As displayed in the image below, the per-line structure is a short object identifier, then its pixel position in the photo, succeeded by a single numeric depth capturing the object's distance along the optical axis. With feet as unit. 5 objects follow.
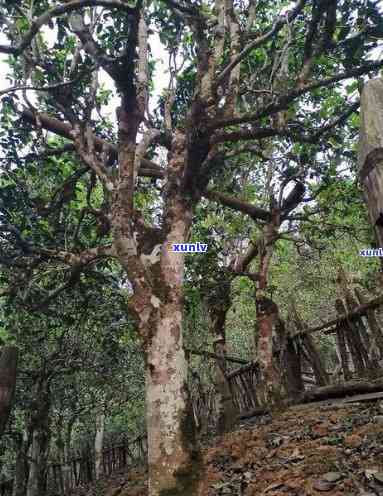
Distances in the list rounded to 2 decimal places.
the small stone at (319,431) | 17.83
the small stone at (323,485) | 12.15
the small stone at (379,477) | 11.25
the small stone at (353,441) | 14.89
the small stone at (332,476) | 12.58
